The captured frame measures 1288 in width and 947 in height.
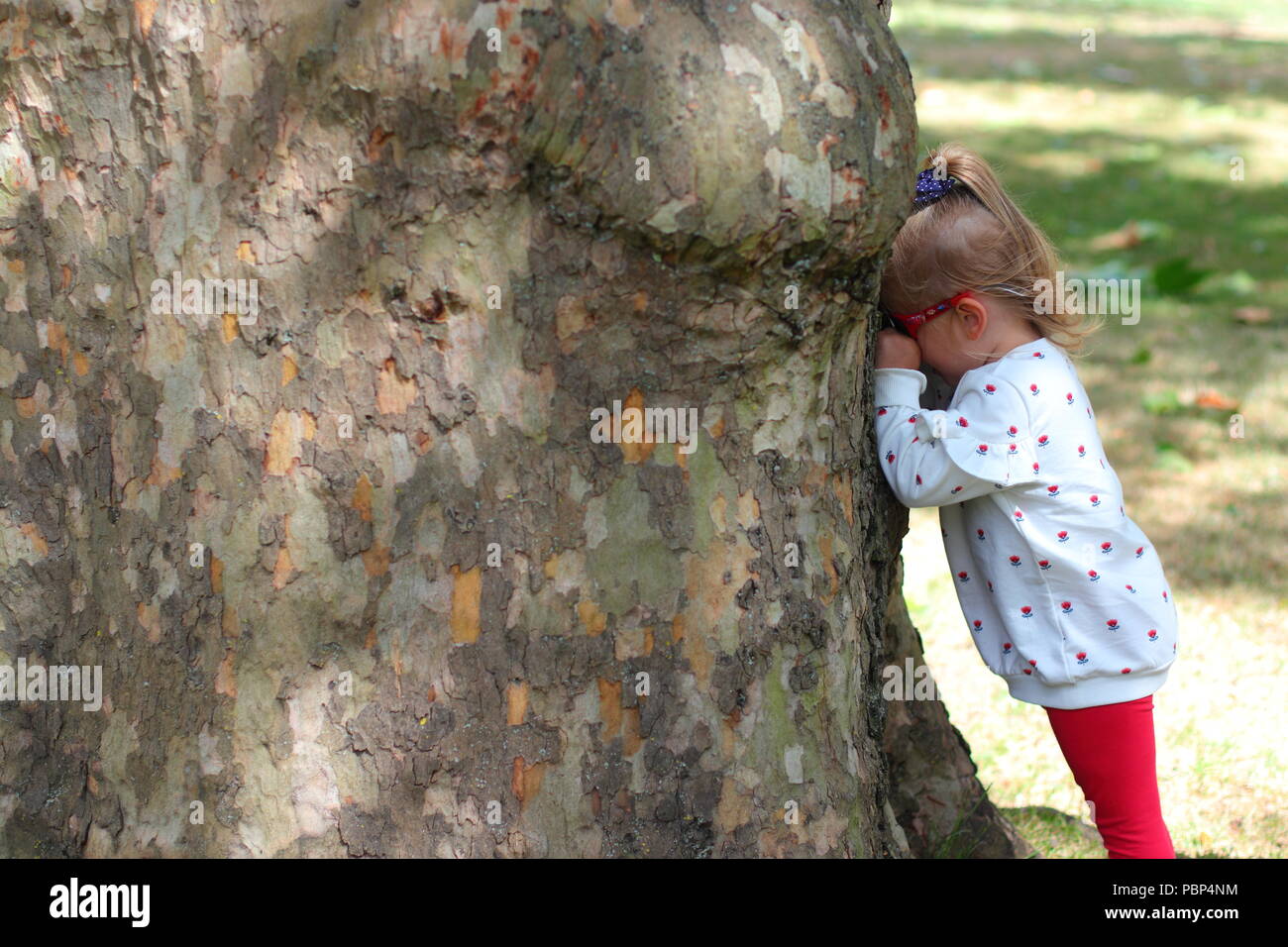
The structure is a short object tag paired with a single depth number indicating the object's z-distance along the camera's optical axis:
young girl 2.51
